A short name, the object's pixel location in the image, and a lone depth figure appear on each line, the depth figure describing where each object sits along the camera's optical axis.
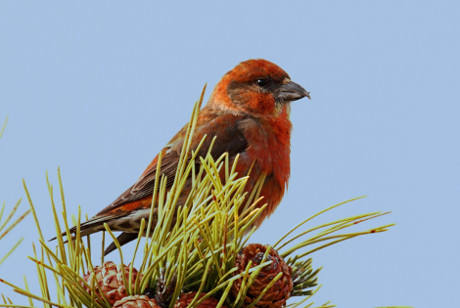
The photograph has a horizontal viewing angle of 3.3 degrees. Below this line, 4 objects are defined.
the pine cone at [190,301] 3.30
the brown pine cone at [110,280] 3.33
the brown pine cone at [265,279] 3.37
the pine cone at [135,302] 3.10
